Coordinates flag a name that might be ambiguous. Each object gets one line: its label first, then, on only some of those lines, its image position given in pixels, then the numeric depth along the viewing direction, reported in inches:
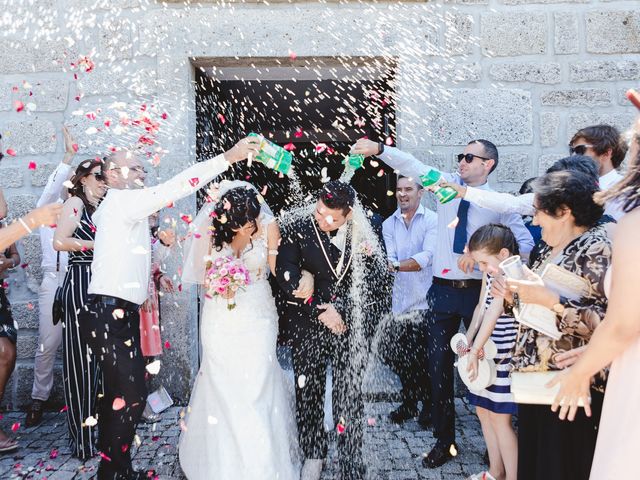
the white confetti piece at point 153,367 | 200.9
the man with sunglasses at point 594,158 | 149.9
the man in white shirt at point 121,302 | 138.3
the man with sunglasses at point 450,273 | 156.3
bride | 140.3
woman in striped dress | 153.6
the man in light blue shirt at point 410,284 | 187.9
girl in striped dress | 128.6
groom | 147.7
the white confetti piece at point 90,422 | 159.5
